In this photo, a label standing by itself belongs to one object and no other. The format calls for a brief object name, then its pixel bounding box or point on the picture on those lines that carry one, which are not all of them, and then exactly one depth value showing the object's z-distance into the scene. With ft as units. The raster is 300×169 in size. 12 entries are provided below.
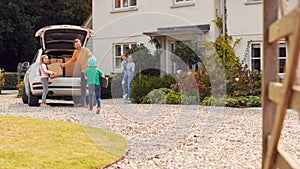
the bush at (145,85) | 57.31
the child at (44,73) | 46.52
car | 47.52
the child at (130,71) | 58.44
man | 44.93
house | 65.10
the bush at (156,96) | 55.67
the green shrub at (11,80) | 105.50
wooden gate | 7.85
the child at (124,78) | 59.31
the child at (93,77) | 40.34
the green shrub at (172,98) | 53.67
